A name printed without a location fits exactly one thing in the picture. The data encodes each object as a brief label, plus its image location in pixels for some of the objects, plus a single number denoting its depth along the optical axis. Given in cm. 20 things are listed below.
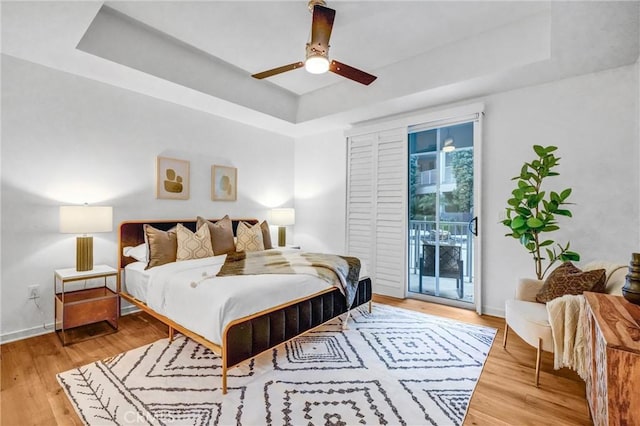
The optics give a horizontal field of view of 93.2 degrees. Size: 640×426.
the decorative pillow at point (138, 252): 339
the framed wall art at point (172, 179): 391
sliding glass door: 409
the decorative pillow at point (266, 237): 445
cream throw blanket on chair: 198
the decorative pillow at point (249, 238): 412
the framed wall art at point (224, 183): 454
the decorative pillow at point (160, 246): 328
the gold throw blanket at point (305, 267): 285
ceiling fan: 234
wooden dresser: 123
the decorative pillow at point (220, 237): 383
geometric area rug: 188
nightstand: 283
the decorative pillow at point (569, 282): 226
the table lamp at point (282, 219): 511
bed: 212
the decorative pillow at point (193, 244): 343
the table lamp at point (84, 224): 287
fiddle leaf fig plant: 284
